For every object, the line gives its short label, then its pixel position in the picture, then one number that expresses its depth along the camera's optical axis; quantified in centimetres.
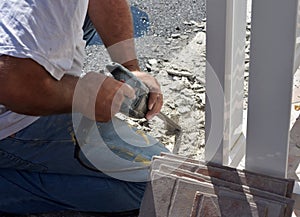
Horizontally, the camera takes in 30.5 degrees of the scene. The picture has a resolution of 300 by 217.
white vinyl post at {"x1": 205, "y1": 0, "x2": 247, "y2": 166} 150
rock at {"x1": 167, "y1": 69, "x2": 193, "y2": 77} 258
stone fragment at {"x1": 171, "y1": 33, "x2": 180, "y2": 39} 297
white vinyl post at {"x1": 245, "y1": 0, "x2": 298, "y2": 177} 137
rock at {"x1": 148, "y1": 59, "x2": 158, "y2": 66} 275
